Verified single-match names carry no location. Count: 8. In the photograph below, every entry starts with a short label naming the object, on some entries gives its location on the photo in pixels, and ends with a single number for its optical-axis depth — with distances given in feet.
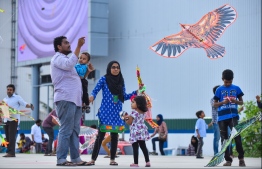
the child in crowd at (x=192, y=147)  78.71
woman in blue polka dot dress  38.50
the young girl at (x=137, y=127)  36.99
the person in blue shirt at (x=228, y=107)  37.81
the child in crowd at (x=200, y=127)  62.98
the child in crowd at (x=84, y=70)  37.52
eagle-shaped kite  48.75
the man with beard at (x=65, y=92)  35.27
